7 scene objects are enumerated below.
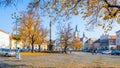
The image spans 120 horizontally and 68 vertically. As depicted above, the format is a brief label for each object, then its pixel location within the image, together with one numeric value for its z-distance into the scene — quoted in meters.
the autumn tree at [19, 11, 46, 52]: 31.94
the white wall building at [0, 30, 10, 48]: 57.85
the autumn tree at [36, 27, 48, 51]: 35.75
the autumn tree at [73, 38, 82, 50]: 44.85
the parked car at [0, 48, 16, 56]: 22.99
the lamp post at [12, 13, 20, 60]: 30.04
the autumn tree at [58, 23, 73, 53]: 40.73
